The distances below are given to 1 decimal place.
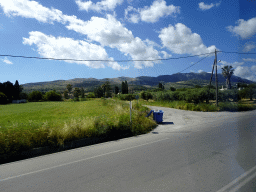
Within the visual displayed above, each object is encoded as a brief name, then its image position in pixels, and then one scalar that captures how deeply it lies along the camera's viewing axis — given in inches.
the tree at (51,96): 3422.7
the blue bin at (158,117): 505.4
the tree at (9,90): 3014.3
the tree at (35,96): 3393.2
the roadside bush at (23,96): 3362.7
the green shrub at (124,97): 1953.7
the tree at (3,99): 2527.1
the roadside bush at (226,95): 1160.2
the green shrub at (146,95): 1910.6
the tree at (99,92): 4169.3
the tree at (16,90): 3128.9
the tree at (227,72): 2275.2
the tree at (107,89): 4067.4
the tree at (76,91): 3990.9
